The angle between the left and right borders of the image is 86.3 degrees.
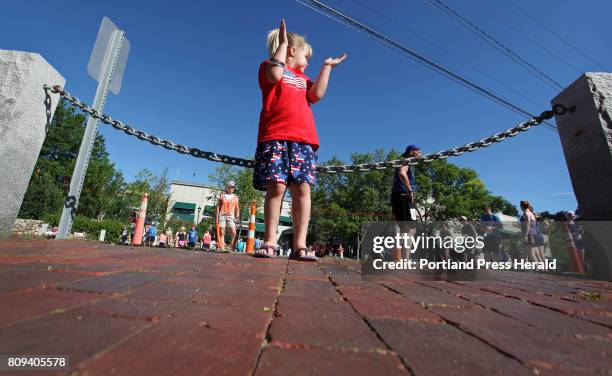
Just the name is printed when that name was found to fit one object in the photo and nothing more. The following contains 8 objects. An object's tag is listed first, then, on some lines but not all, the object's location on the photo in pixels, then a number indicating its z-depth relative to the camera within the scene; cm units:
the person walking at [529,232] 658
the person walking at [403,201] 396
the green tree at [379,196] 2962
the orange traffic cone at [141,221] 663
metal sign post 367
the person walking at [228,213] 797
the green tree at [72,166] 2997
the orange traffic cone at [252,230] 767
